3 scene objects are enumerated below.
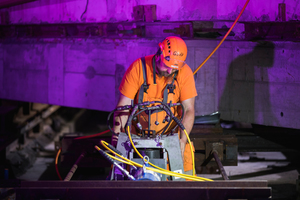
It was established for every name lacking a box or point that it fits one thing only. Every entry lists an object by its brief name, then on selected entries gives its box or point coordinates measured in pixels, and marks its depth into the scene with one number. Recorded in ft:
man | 22.21
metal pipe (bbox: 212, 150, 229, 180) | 19.52
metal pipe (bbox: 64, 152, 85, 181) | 20.99
